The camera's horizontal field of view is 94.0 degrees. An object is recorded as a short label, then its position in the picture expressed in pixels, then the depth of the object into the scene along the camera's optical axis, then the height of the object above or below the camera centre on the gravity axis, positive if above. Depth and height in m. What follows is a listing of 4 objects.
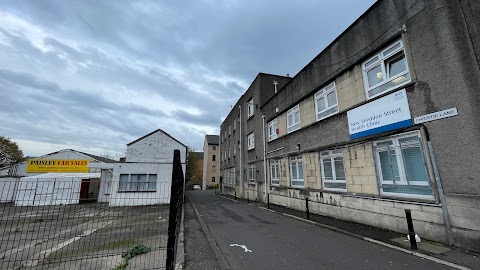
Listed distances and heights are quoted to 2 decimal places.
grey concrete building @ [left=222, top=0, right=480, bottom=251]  5.62 +1.86
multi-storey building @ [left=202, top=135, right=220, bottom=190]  60.12 +4.78
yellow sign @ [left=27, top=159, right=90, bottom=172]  27.72 +2.09
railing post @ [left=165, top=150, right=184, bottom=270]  3.53 -0.83
